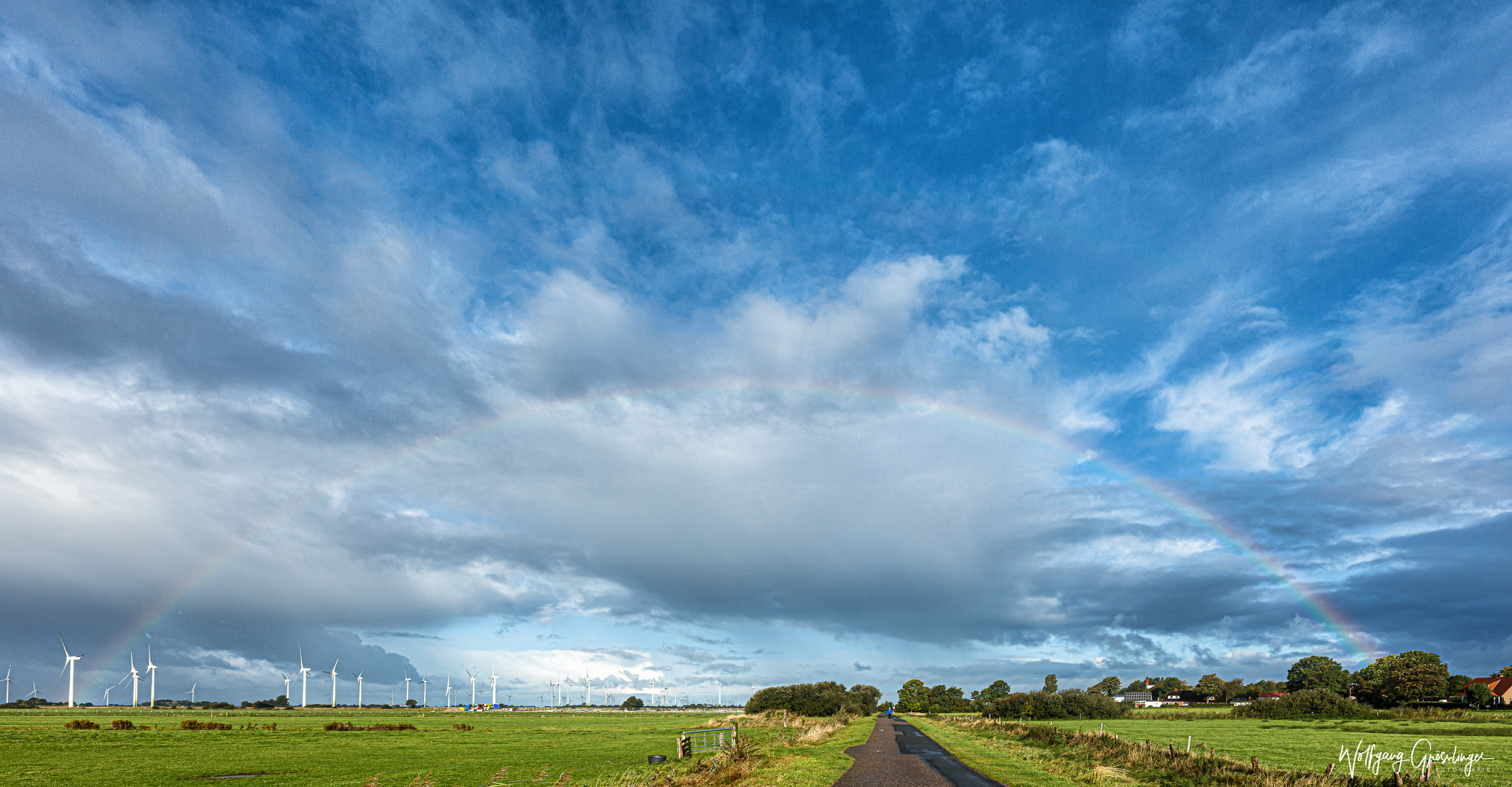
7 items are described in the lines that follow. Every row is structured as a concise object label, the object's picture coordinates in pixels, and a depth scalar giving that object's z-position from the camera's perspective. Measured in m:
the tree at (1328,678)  188.25
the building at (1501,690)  134.38
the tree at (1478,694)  127.81
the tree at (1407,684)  125.19
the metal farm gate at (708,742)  48.88
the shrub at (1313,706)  120.62
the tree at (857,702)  173.75
